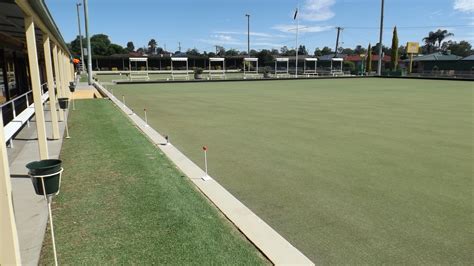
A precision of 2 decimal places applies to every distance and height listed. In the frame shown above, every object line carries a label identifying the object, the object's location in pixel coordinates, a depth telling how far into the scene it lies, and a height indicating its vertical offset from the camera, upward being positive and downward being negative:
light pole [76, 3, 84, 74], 58.41 +8.52
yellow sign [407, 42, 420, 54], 65.91 +4.16
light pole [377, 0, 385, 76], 59.62 +6.59
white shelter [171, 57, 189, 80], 82.56 +1.01
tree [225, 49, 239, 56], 153.15 +8.41
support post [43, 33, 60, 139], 9.33 -0.35
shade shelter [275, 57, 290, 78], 53.12 -0.11
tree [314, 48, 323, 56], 158.70 +8.34
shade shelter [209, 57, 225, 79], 45.84 -0.53
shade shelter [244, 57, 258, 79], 86.19 +1.65
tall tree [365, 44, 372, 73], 68.90 +1.80
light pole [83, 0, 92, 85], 33.09 +1.98
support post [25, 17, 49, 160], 6.72 -0.32
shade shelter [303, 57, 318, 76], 60.65 -0.31
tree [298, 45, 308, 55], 153.30 +8.60
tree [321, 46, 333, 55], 157.55 +8.72
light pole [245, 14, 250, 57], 79.56 +7.44
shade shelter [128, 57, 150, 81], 42.47 +1.00
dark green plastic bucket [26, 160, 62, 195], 3.42 -0.95
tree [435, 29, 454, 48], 157.00 +15.04
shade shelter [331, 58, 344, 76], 62.14 -0.20
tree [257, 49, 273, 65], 97.57 +3.82
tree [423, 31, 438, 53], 160.12 +12.72
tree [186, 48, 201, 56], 160.25 +9.50
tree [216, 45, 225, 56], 143.55 +9.25
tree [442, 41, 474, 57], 140.68 +8.64
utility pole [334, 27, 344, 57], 100.94 +10.83
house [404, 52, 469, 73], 65.06 +1.38
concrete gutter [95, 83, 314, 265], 3.98 -1.96
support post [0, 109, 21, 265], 3.00 -1.22
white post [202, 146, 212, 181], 6.57 -1.90
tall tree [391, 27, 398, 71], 64.12 +3.40
